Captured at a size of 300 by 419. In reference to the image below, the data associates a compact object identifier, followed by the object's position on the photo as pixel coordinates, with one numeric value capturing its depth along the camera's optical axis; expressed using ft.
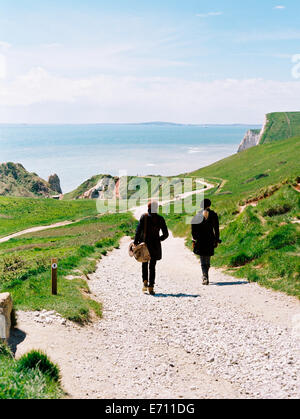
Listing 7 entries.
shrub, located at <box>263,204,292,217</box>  70.03
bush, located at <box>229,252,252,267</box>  58.29
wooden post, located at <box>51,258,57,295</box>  39.50
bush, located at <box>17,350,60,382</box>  21.89
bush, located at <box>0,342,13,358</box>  23.90
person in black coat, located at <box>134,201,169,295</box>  43.21
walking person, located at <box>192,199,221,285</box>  49.88
